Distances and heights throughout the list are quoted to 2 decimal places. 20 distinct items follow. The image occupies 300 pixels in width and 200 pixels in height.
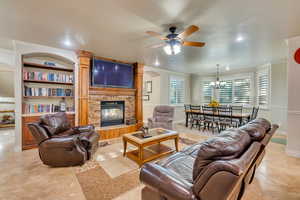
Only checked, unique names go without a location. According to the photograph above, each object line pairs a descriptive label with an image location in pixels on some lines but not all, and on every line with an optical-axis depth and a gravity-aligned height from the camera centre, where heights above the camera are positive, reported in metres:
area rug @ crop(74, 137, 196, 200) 1.79 -1.27
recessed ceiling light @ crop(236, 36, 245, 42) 2.84 +1.31
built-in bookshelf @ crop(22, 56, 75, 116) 3.45 +0.37
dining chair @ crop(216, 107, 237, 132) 4.49 -0.73
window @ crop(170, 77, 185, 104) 6.66 +0.41
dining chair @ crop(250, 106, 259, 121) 4.31 -0.53
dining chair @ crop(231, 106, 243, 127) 4.31 -0.80
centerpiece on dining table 4.98 -0.26
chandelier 5.10 +0.56
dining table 4.17 -0.56
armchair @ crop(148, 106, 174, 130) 4.25 -0.68
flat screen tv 4.22 +0.80
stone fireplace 4.22 -0.24
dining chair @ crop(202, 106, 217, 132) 4.89 -0.60
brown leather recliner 2.29 -0.85
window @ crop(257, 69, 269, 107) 5.05 +0.42
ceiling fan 2.42 +1.04
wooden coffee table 2.43 -0.87
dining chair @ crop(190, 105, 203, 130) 5.29 -0.70
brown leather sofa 0.87 -0.53
